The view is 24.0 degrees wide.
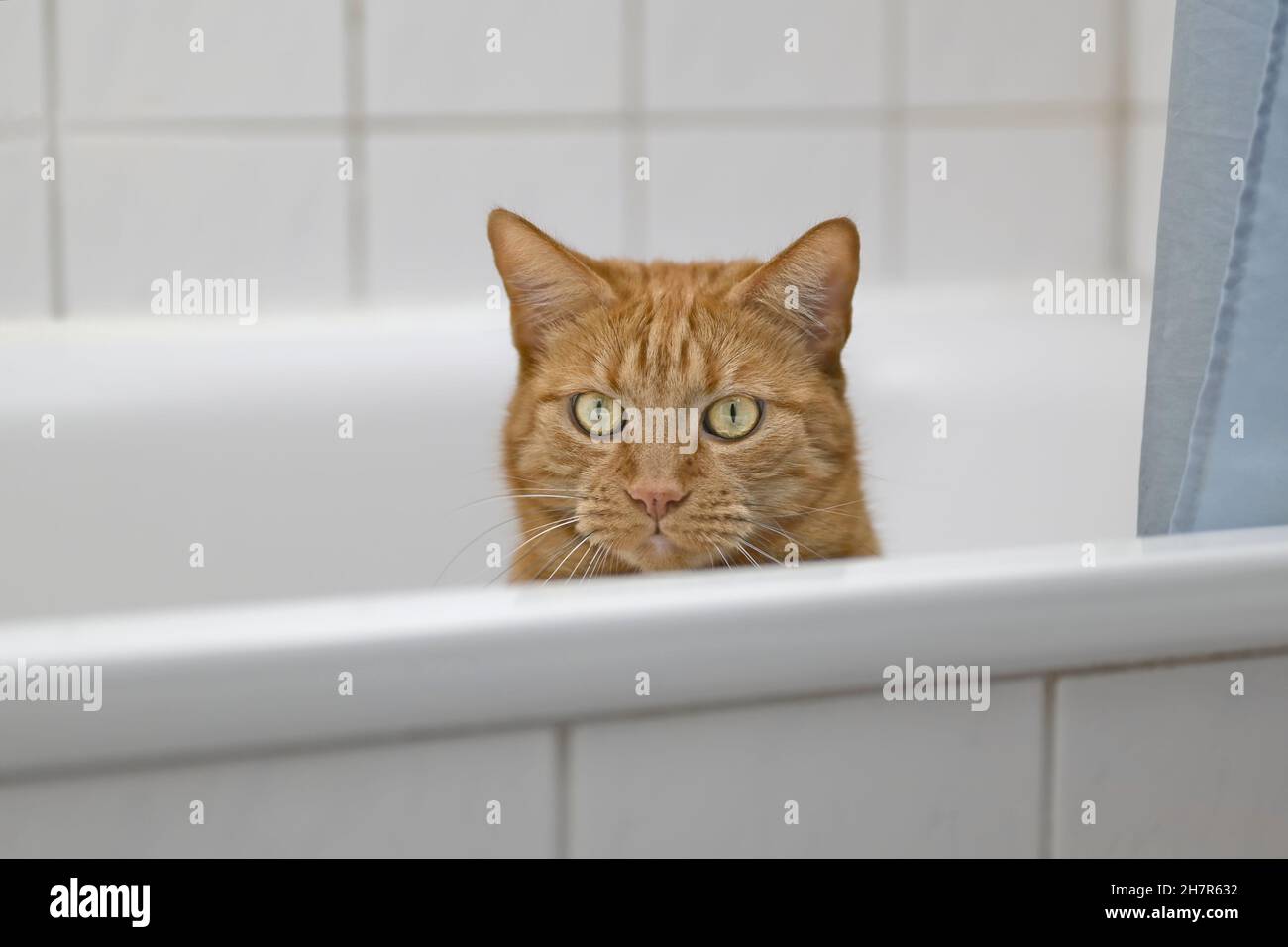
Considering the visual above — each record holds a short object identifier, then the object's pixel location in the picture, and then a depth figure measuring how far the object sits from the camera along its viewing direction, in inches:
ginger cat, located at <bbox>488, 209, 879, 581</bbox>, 51.7
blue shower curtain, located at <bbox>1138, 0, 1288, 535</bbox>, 48.8
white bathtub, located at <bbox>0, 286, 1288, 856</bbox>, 31.8
